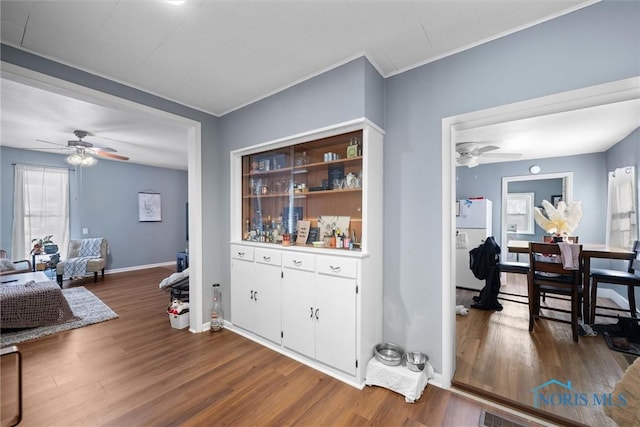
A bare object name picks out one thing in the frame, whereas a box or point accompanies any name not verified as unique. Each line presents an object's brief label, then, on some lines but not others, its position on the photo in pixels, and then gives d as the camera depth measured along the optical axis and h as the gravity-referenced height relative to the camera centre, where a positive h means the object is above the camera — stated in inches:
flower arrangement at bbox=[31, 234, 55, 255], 198.1 -24.5
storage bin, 127.2 -53.1
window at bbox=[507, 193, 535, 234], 286.8 -1.3
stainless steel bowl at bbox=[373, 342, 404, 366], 84.5 -48.0
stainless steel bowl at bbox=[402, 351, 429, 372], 81.6 -47.7
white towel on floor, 77.7 -51.8
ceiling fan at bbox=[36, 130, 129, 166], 158.2 +38.1
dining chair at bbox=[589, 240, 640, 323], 121.3 -31.4
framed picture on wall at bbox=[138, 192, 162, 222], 265.3 +4.9
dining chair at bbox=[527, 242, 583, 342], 112.9 -30.5
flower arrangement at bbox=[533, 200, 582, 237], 134.2 -3.3
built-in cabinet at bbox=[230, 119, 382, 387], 86.7 -14.6
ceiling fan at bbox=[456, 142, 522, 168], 148.4 +35.1
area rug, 117.9 -56.2
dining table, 119.6 -20.5
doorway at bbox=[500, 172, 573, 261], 278.8 +14.5
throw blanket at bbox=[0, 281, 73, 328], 119.7 -44.9
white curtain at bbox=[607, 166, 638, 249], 141.5 +1.8
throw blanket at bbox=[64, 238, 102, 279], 203.3 -37.9
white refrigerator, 191.2 -15.1
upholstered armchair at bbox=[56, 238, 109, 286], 201.9 -38.5
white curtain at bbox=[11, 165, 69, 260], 198.5 +3.7
